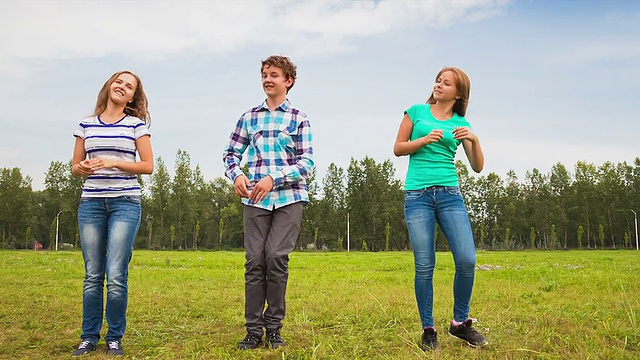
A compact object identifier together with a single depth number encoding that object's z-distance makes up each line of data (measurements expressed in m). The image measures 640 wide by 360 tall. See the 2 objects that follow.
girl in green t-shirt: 4.27
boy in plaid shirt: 4.32
